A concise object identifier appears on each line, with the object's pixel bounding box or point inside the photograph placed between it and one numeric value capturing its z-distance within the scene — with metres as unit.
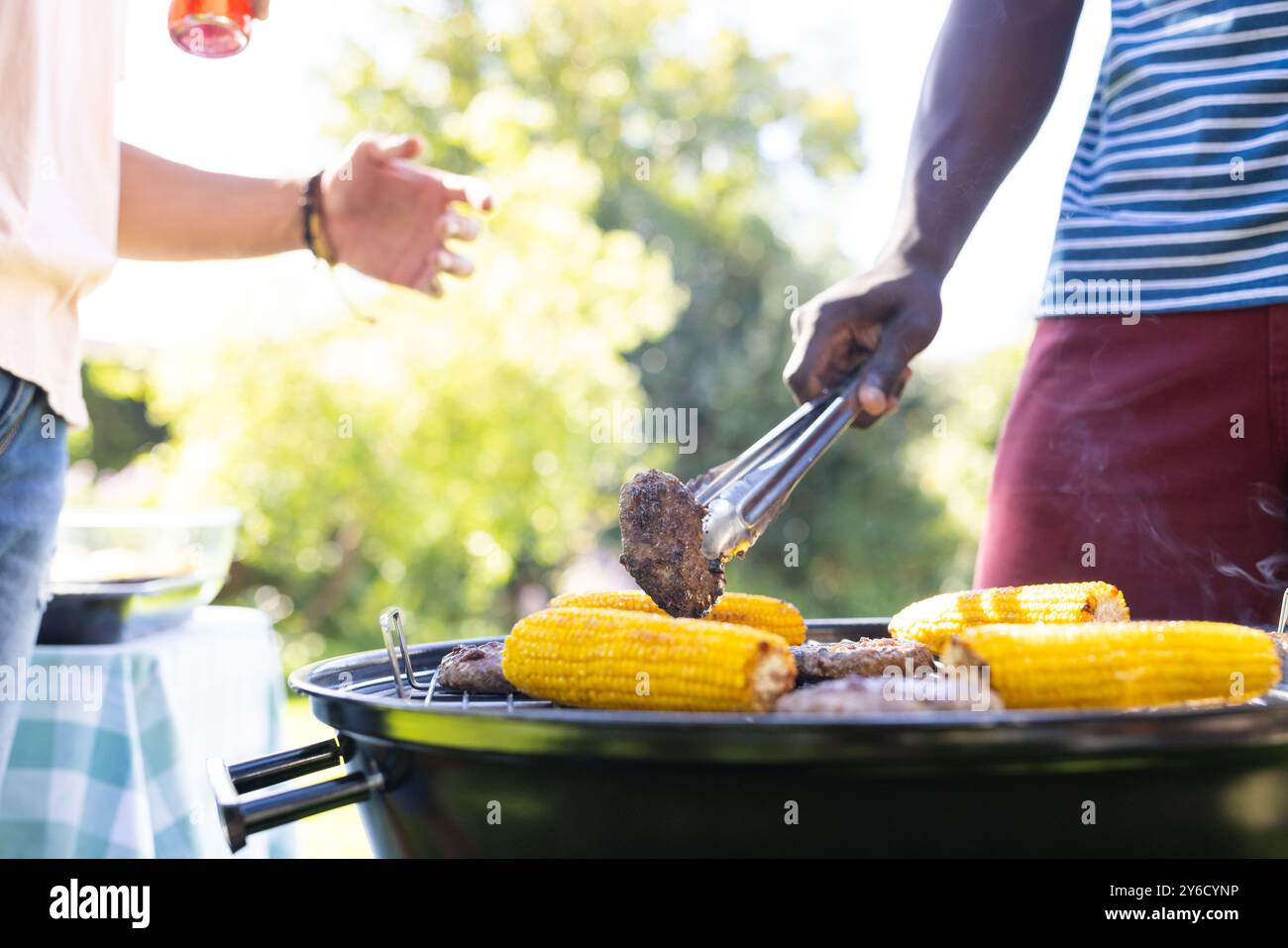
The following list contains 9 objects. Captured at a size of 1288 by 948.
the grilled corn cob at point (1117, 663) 1.04
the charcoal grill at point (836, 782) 0.88
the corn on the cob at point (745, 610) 1.43
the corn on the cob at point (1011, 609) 1.34
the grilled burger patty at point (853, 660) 1.23
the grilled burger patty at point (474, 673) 1.30
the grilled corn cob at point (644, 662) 1.04
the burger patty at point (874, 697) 0.97
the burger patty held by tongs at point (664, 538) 1.32
